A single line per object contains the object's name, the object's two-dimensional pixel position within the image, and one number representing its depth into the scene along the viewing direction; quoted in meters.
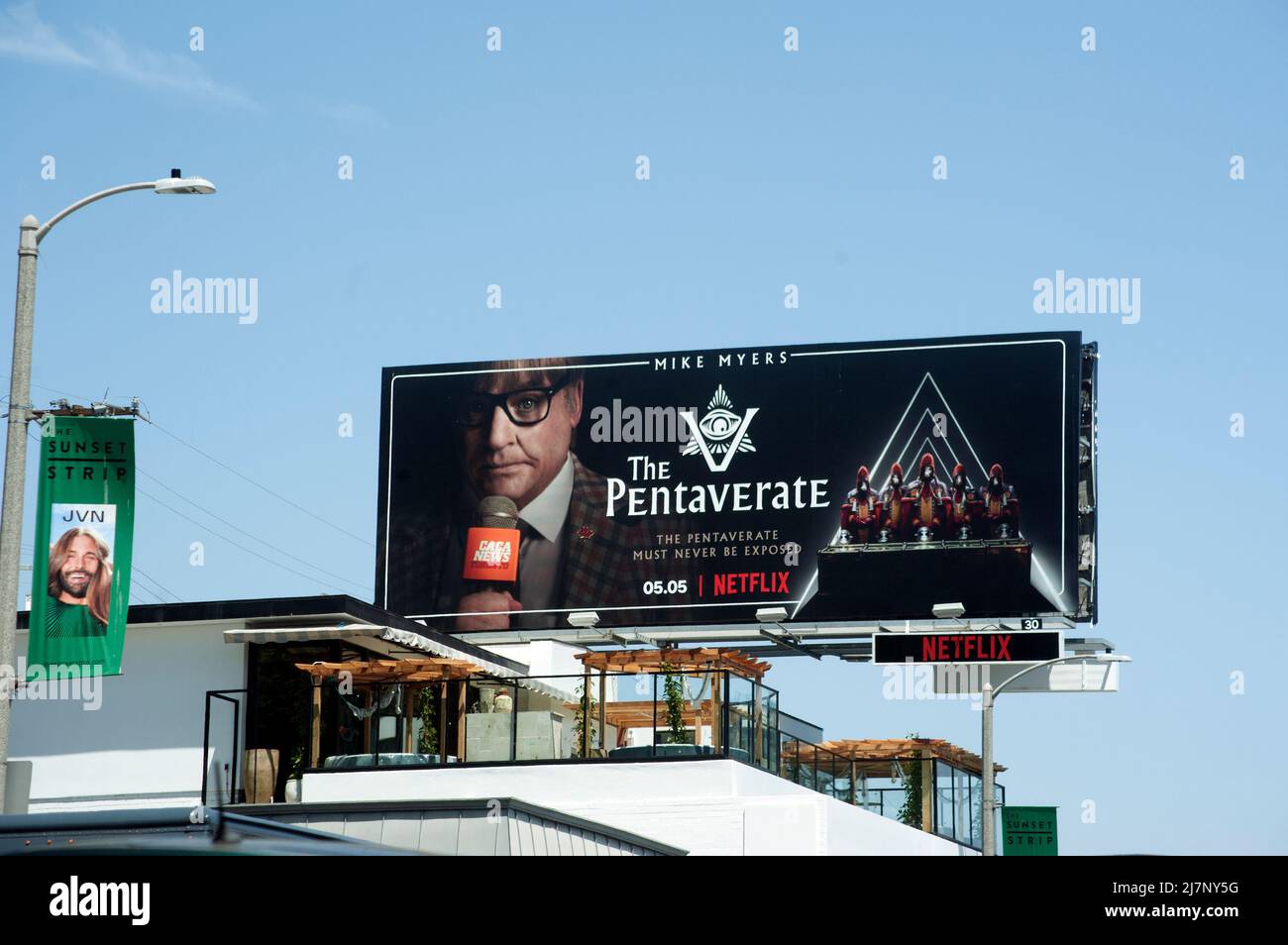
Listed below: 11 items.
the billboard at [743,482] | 35.12
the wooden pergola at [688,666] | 27.03
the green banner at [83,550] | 16.61
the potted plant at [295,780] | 27.30
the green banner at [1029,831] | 33.34
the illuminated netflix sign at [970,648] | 33.12
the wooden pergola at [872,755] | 30.47
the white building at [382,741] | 26.55
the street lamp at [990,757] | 30.81
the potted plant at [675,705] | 26.98
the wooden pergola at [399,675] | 27.27
